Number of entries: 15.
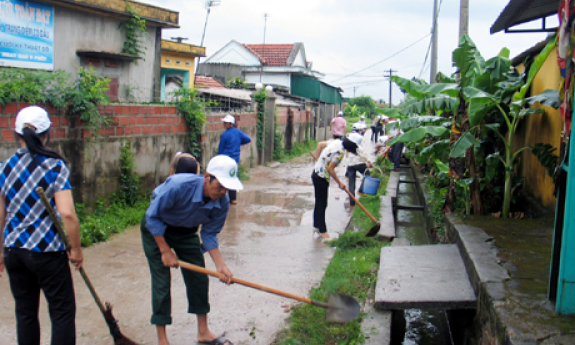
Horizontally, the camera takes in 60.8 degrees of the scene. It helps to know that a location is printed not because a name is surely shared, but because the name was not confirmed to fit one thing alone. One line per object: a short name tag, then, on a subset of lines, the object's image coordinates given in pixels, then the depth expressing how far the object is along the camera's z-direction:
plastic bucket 9.60
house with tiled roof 27.50
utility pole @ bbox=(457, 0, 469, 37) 11.42
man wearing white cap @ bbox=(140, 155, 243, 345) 3.41
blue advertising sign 8.60
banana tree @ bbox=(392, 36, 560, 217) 6.14
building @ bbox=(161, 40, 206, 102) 15.47
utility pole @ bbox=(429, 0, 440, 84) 19.55
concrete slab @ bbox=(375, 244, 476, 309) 4.14
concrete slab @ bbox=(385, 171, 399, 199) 10.39
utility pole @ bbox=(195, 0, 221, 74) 17.83
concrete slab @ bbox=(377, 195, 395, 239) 6.94
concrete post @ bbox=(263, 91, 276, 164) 15.02
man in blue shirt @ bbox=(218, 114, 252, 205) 8.88
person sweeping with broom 3.00
